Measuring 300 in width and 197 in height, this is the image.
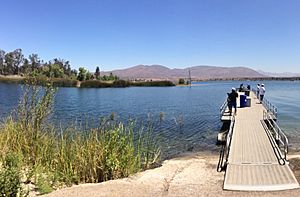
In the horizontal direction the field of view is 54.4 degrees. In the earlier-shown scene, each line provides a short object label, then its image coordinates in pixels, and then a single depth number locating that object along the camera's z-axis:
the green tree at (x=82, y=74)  99.65
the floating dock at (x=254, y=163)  7.16
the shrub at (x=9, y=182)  5.57
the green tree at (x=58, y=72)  105.24
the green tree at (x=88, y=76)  101.69
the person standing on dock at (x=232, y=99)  19.87
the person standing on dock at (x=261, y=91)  26.39
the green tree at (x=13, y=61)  131.75
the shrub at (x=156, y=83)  107.27
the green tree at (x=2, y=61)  132.12
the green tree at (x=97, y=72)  124.31
